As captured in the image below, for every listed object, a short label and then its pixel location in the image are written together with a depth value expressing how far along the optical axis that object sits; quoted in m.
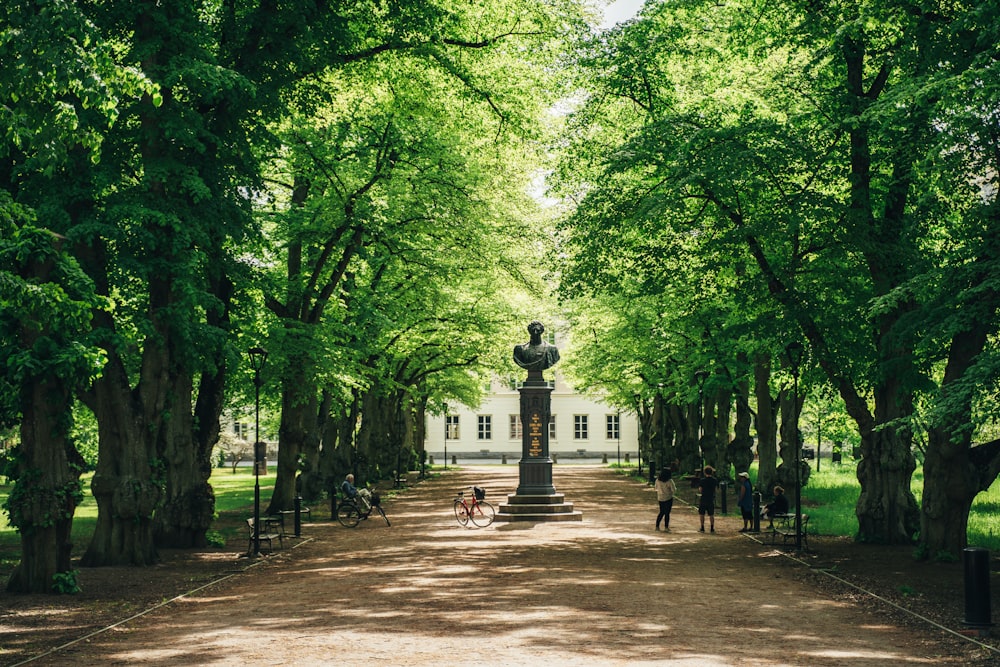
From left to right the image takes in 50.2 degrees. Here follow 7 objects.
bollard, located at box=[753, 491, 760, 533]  24.94
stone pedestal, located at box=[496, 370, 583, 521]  28.89
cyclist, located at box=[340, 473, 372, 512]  27.73
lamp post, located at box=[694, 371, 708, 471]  34.27
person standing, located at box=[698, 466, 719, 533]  24.70
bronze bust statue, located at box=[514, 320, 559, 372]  30.78
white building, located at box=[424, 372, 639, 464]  89.88
